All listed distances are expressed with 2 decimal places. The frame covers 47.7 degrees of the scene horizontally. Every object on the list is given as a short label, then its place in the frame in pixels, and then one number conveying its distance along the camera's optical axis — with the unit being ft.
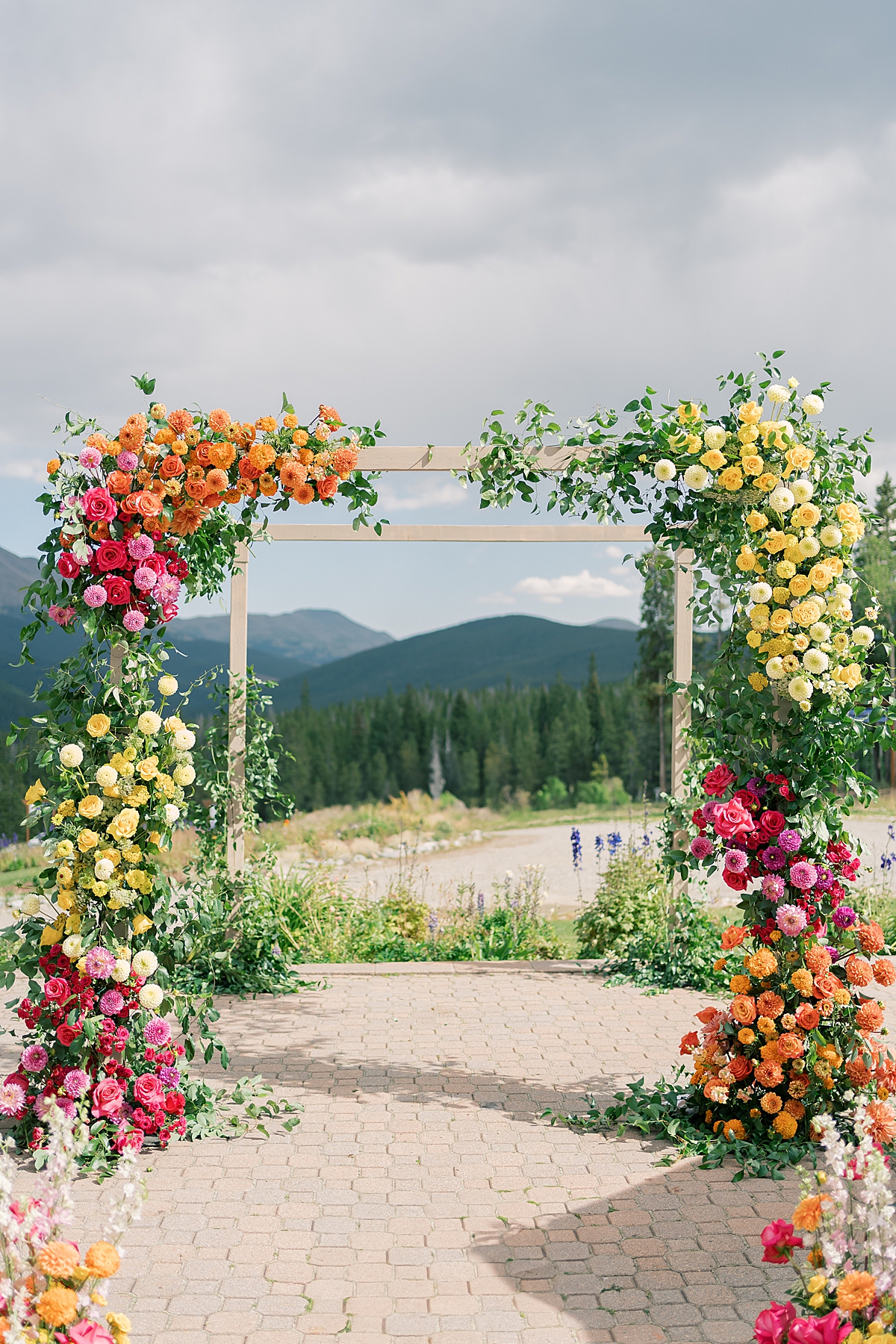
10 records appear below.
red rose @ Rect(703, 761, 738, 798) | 12.53
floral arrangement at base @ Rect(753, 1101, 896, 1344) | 6.34
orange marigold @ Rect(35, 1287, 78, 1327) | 6.31
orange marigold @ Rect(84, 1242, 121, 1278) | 6.45
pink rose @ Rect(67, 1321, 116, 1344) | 6.41
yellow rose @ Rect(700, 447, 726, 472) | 12.49
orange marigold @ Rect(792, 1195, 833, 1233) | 6.73
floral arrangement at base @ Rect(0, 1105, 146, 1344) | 6.32
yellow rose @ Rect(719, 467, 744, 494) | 12.43
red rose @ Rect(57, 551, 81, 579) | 12.31
